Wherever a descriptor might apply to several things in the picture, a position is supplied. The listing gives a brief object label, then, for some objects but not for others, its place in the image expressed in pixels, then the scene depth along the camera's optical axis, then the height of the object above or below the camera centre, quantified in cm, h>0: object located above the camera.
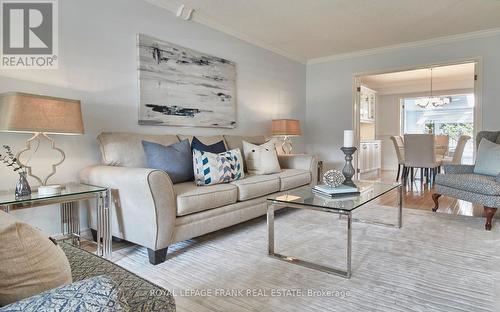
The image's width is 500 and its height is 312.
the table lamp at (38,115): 186 +20
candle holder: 261 -19
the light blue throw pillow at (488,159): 316 -13
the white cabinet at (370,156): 647 -21
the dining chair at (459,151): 522 -8
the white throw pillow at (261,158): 343 -14
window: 757 +72
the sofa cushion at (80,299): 57 -29
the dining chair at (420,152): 507 -9
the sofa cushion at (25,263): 62 -25
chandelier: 655 +97
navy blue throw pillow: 300 -1
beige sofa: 205 -40
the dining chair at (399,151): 562 -9
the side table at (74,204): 181 -37
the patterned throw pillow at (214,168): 267 -19
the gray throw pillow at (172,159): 257 -11
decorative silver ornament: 255 -27
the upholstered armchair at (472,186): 282 -39
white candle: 264 +6
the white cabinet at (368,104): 719 +104
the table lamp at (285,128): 443 +27
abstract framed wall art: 305 +66
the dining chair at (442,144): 623 +5
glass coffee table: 193 -39
